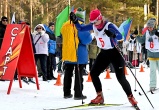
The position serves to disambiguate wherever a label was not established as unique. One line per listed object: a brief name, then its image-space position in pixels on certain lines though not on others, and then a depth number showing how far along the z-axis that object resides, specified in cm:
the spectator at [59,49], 1232
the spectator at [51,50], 1211
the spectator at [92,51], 1429
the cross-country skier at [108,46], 683
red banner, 872
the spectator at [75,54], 795
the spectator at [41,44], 1119
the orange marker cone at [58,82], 1052
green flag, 1136
